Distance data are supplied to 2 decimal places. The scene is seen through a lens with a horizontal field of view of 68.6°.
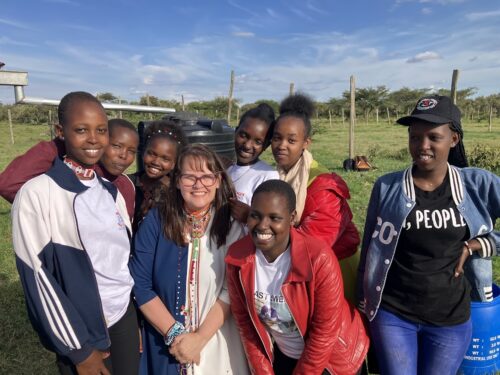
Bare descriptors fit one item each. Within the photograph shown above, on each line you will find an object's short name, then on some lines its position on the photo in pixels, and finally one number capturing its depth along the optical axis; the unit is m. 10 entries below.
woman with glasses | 1.78
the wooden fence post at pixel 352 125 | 10.06
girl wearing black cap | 1.81
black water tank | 3.01
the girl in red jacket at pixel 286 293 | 1.63
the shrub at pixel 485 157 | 9.19
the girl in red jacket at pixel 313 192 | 1.93
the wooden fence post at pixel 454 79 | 5.93
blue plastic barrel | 2.01
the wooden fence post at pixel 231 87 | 15.63
